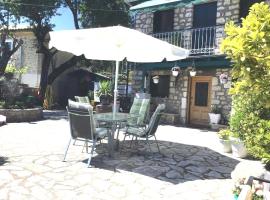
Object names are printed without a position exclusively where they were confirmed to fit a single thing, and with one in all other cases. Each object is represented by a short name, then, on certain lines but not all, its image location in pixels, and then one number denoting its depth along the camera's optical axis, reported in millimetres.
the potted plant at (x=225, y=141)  7820
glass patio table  6722
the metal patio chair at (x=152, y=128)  7035
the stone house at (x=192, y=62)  12508
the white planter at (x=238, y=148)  7320
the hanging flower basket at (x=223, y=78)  12109
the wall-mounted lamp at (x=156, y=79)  14227
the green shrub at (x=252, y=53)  3021
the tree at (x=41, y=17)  15570
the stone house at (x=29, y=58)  19906
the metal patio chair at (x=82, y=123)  5895
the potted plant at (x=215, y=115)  12406
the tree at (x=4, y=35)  15164
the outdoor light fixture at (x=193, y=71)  12605
